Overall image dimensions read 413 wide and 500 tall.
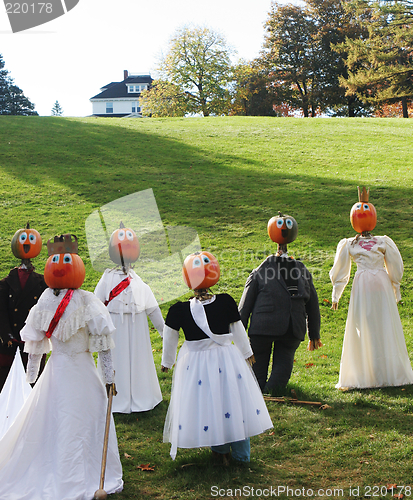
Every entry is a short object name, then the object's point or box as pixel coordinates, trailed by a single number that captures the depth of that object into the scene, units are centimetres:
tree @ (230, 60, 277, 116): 4175
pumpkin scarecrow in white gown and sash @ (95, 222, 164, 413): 612
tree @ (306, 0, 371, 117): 4144
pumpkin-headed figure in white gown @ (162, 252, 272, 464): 423
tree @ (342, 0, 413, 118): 3369
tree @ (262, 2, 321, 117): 4234
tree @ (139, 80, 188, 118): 4100
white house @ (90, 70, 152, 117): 6619
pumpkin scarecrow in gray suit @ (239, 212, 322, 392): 604
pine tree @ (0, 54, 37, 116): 5144
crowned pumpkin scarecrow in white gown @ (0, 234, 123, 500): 401
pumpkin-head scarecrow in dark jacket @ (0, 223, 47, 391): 578
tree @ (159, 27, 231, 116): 4141
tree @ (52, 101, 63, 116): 8538
